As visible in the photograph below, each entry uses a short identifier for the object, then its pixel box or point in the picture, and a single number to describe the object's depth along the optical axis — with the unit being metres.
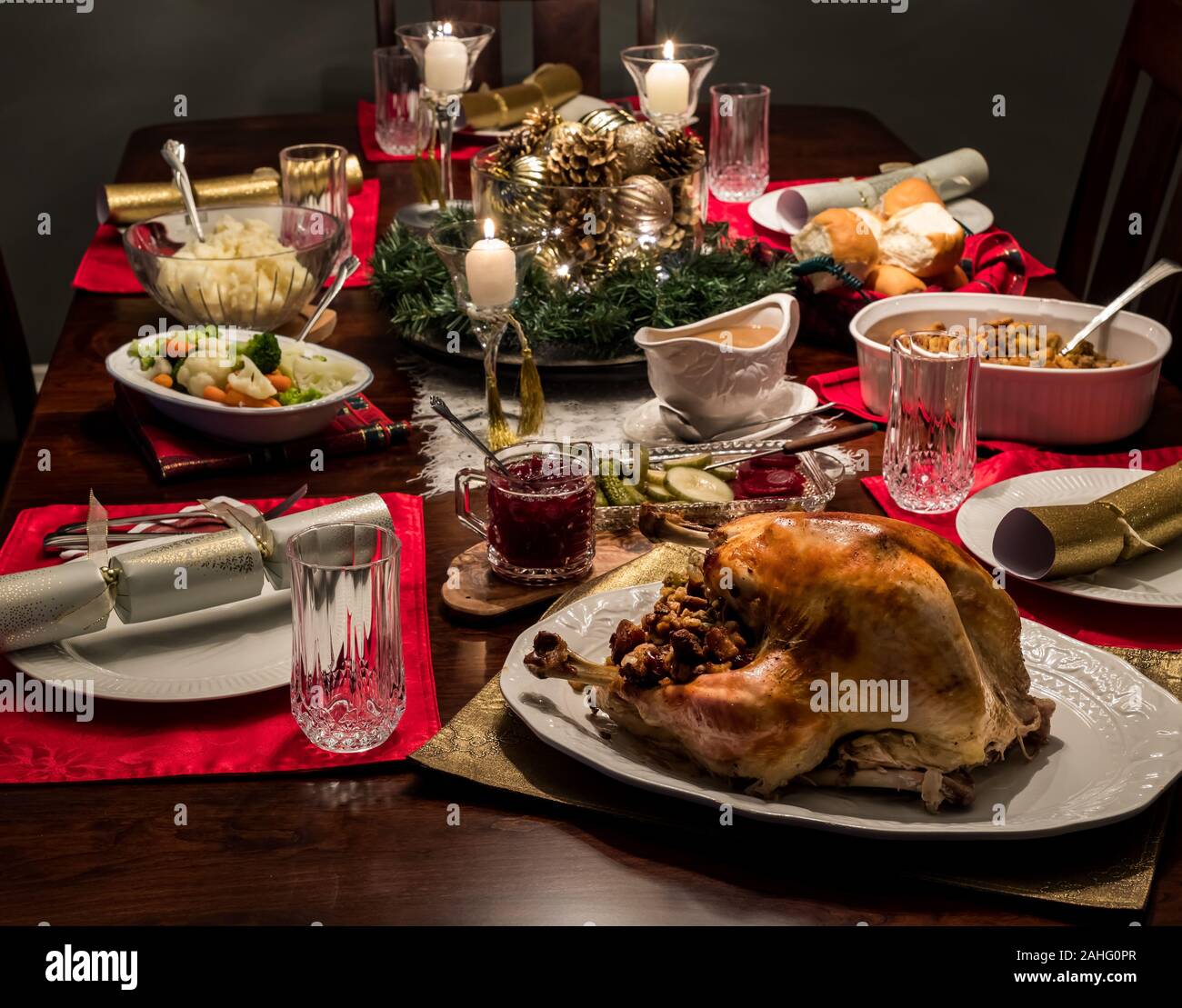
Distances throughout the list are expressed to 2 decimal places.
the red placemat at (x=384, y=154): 2.67
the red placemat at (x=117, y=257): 2.06
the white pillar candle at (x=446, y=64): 2.22
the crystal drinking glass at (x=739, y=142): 2.31
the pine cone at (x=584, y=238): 1.74
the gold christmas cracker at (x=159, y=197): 2.24
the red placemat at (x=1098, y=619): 1.15
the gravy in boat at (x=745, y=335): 1.57
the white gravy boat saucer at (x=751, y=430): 1.53
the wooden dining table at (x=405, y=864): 0.82
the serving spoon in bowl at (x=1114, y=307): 1.61
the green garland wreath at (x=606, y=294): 1.69
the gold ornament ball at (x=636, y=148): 1.83
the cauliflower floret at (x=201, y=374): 1.51
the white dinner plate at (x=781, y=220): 2.25
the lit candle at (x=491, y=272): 1.50
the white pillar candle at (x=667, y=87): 2.30
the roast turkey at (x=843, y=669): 0.84
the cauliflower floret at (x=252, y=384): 1.50
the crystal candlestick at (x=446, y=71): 2.22
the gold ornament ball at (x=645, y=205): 1.74
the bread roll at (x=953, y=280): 2.01
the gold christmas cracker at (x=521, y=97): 2.69
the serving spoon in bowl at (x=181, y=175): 1.92
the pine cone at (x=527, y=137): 1.91
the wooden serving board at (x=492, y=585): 1.17
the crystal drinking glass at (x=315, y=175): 2.11
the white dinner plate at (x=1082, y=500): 1.19
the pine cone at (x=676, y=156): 1.84
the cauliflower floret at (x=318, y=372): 1.56
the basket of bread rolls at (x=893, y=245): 1.89
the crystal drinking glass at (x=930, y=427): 1.36
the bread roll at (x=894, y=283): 1.88
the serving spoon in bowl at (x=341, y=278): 1.78
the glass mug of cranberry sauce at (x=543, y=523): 1.19
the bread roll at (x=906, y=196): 2.11
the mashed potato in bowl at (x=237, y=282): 1.73
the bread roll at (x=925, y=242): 1.94
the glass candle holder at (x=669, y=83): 2.30
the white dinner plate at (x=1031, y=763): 0.83
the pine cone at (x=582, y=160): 1.76
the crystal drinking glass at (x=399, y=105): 2.53
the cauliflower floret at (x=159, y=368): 1.54
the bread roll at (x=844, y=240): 1.89
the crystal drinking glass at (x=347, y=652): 0.96
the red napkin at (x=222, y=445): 1.47
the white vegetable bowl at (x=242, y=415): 1.47
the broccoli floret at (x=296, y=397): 1.51
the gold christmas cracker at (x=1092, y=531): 1.19
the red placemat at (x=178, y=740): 0.96
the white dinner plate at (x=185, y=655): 1.03
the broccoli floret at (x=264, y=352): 1.53
